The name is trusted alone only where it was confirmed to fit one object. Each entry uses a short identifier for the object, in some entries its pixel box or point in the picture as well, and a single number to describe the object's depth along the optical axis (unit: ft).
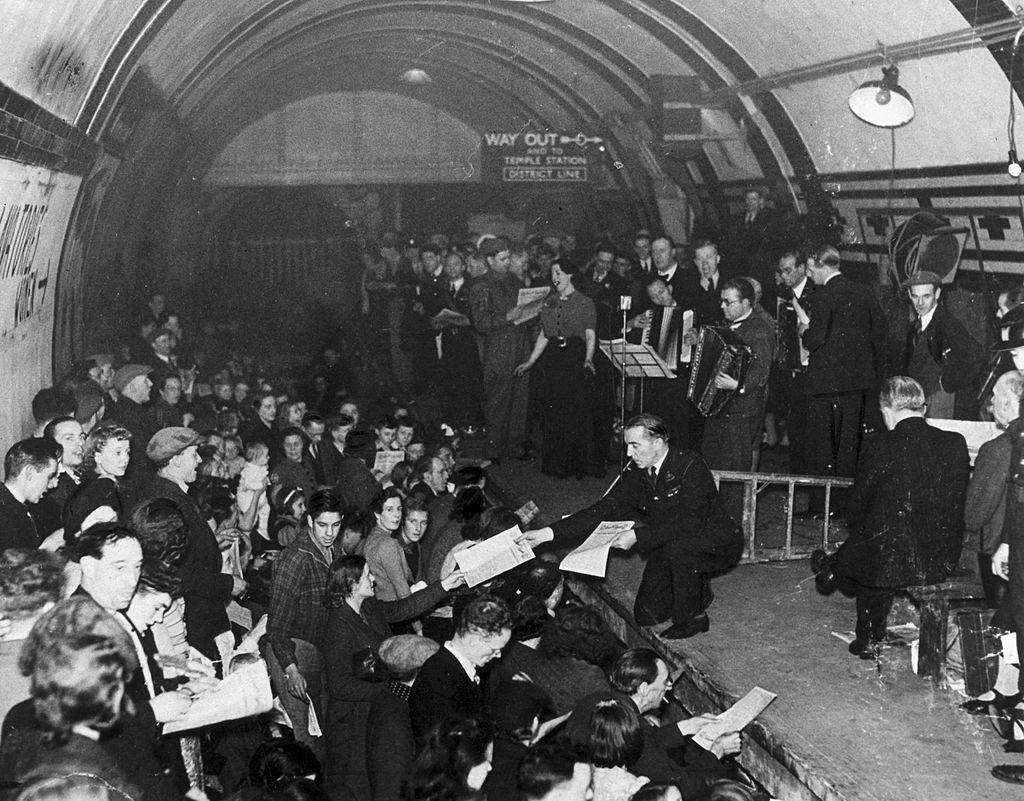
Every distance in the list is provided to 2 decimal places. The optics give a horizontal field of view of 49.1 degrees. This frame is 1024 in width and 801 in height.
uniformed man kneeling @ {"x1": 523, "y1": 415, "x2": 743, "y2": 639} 21.65
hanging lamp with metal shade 29.76
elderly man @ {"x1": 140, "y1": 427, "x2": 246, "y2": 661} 18.01
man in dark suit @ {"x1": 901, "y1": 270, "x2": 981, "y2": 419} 25.63
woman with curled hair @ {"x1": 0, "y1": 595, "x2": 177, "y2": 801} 10.49
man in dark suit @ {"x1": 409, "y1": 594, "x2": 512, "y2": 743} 14.56
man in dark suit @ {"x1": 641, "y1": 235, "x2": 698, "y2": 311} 31.99
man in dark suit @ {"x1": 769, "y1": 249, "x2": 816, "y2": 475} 29.19
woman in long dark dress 32.96
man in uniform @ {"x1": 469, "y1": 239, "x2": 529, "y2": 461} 35.68
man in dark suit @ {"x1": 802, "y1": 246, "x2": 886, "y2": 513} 26.63
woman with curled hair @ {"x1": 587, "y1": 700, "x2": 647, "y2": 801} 13.17
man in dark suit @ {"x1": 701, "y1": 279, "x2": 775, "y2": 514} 27.32
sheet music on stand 30.73
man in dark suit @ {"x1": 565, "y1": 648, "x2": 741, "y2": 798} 14.44
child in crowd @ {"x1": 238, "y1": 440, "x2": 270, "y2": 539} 23.62
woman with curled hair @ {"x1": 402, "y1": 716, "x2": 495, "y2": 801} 11.96
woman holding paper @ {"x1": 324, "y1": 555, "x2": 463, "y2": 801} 15.83
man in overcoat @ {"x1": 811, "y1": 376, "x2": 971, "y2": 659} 19.52
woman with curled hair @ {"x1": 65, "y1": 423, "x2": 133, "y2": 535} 17.75
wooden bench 18.93
